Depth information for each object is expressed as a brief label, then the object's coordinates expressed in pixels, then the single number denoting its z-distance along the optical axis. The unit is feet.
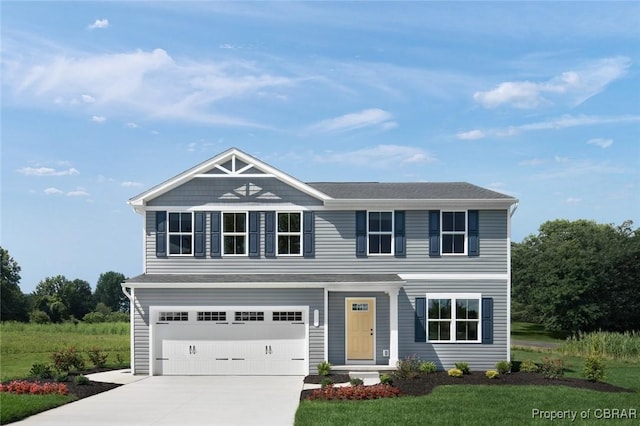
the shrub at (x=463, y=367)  66.85
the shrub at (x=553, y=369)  61.98
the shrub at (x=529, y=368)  66.49
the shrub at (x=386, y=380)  57.17
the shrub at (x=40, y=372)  63.00
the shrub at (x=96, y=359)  74.22
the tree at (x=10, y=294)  161.58
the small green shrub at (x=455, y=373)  64.26
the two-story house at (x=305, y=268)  68.90
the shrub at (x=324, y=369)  65.50
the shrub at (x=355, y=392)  51.57
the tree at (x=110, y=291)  228.02
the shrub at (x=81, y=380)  59.82
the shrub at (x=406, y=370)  62.13
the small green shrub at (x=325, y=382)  56.73
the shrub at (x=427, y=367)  65.72
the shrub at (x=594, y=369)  61.21
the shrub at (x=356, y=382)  55.47
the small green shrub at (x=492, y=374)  62.90
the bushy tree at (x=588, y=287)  138.62
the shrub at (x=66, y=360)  68.13
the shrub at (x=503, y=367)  65.26
